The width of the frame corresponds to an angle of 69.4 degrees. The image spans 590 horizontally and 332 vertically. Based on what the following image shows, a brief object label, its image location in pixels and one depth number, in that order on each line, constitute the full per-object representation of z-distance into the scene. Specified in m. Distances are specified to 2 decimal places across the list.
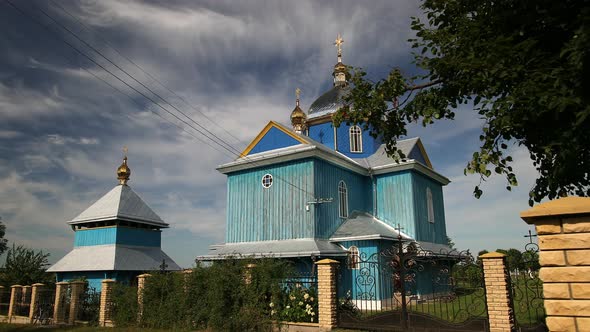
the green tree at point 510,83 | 5.04
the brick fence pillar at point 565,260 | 2.82
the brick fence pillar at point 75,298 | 13.53
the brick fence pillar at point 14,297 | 15.16
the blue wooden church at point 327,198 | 15.35
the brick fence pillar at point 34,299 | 14.38
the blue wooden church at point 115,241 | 19.03
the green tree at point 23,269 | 17.94
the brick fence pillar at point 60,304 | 13.80
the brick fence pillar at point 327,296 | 9.02
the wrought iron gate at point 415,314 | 7.81
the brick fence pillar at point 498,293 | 7.27
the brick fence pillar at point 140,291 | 11.95
